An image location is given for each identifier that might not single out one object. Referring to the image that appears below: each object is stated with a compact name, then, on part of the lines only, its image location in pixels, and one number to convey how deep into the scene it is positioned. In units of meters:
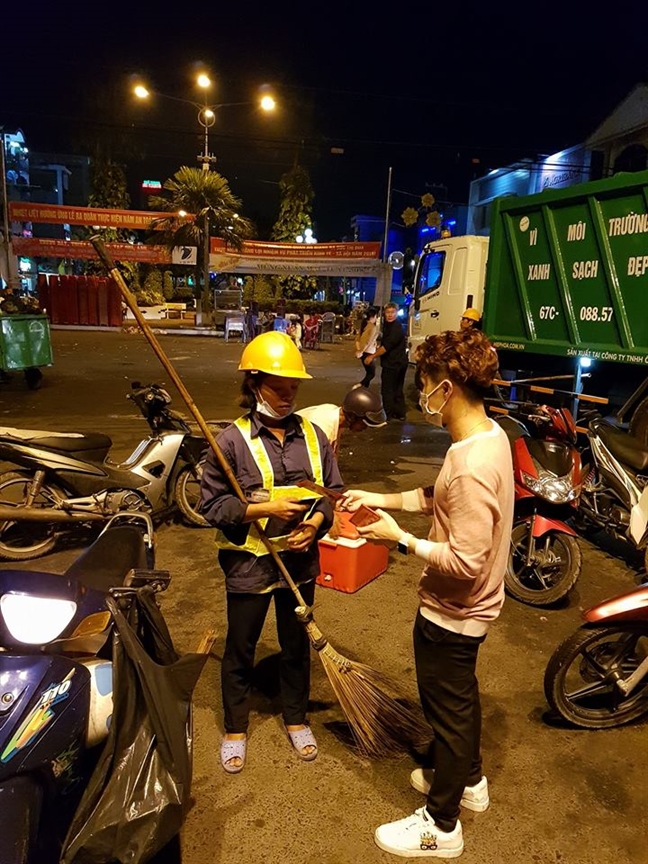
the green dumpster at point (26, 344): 10.52
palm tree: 29.45
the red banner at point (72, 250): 29.47
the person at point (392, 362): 9.91
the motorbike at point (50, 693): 1.55
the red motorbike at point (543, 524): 4.06
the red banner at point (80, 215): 29.59
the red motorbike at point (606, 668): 2.78
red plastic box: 4.18
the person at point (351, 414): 3.79
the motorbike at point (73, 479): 4.52
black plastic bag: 1.71
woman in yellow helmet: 2.35
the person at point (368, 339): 10.34
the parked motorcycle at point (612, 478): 4.45
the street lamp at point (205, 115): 20.11
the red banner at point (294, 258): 28.19
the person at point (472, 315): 9.30
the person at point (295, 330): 21.38
